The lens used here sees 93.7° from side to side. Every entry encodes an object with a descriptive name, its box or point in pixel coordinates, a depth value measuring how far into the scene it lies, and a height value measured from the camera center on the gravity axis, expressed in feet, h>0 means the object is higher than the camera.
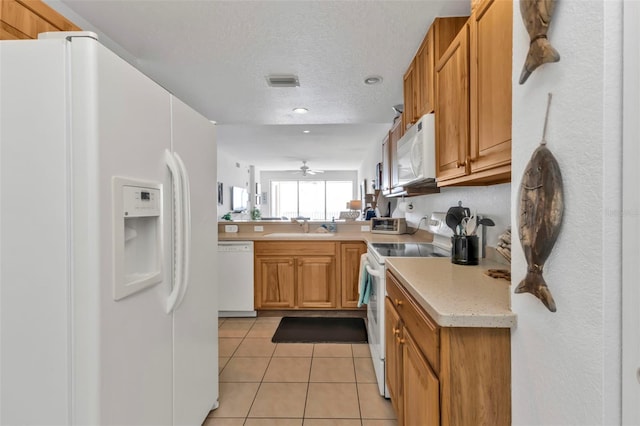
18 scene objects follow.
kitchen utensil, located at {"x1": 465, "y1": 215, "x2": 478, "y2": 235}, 5.22 -0.28
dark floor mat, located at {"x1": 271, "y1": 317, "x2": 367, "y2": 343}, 9.17 -3.95
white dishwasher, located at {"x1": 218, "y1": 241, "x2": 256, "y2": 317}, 10.83 -2.36
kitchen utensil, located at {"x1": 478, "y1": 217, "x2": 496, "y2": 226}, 5.17 -0.21
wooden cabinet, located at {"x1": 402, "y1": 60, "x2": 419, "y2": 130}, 7.09 +2.77
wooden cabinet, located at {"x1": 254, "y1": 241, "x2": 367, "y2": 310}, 10.76 -2.37
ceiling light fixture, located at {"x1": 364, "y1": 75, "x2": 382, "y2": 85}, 8.06 +3.57
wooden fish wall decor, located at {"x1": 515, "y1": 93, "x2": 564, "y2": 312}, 2.33 -0.03
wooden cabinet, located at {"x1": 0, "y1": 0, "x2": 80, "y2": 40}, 3.76 +2.57
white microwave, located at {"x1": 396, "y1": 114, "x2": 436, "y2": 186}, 5.85 +1.19
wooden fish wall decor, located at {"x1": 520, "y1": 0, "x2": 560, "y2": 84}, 2.37 +1.47
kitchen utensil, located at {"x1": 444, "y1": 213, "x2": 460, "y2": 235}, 5.96 -0.22
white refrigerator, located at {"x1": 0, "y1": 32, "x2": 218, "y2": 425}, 2.83 -0.20
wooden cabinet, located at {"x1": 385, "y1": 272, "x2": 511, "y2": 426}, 3.01 -1.69
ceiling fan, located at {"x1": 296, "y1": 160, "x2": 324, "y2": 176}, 26.26 +3.67
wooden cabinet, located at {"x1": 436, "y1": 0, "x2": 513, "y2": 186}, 3.56 +1.57
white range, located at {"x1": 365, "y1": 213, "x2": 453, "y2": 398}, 6.24 -1.20
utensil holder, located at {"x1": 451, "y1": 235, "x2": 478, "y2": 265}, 5.23 -0.70
